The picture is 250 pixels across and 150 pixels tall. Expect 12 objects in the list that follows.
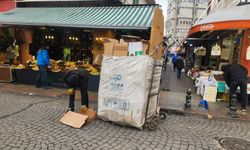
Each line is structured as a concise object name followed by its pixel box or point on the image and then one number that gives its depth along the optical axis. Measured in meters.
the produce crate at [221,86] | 10.14
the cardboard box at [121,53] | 6.42
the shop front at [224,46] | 9.12
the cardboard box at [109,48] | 6.58
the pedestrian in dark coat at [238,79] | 8.52
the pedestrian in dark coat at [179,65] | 18.75
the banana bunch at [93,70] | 10.71
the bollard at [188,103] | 8.34
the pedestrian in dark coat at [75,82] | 6.80
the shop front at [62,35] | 10.75
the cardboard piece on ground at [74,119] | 6.06
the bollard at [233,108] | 7.79
